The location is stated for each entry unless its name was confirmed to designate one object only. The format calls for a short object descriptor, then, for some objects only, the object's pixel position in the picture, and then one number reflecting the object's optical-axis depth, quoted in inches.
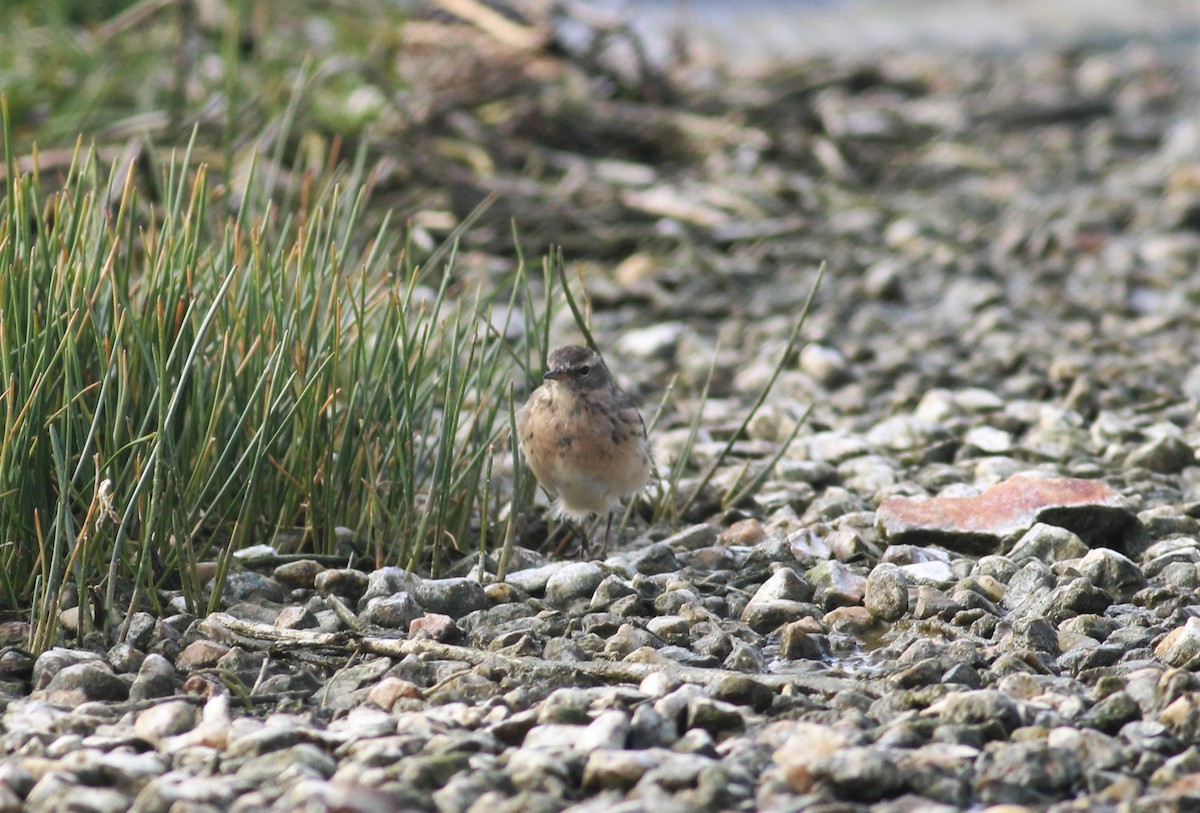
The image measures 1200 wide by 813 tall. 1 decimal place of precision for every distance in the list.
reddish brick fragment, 342.3
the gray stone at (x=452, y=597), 301.0
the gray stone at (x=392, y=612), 293.7
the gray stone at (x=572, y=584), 311.9
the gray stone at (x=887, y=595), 303.0
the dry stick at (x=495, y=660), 260.8
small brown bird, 365.1
